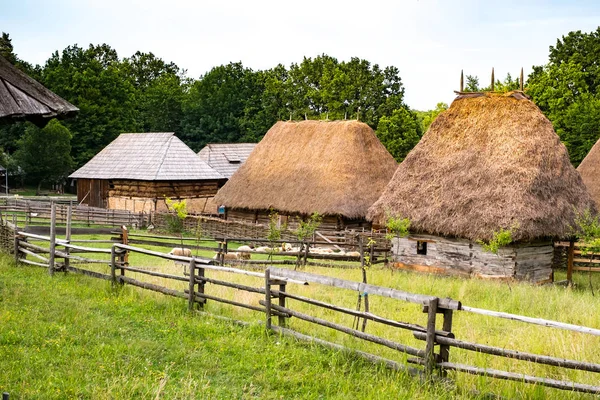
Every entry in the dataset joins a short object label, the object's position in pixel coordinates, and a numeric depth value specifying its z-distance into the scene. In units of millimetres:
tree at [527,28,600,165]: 37219
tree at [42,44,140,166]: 54000
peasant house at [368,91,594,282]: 18906
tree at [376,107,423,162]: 45000
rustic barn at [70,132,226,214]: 36219
